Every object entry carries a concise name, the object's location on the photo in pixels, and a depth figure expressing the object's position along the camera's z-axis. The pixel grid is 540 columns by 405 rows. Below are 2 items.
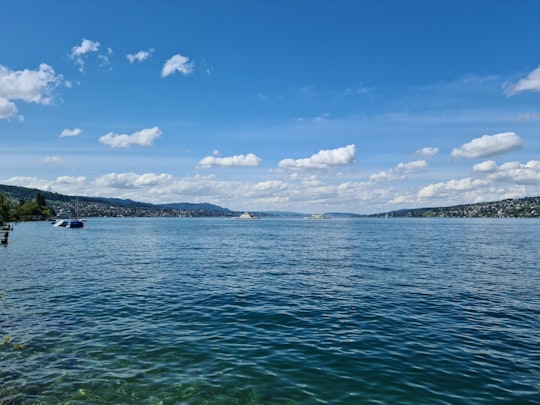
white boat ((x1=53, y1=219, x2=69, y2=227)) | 188.94
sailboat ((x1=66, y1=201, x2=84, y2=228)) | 172.62
